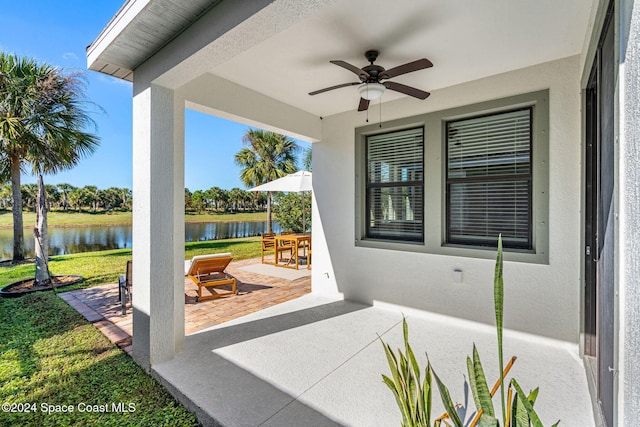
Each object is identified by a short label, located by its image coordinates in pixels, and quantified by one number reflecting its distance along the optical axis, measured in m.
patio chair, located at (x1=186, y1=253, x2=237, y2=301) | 5.26
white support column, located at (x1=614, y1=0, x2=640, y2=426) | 1.10
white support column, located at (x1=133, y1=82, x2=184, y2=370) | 3.02
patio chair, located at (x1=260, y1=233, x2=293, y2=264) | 8.66
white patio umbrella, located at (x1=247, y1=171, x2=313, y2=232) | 8.30
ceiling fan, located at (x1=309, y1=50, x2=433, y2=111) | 3.01
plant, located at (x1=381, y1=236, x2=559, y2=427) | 1.05
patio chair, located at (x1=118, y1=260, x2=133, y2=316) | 4.49
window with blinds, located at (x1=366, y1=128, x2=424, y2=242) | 4.73
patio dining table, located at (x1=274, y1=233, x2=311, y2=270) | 7.94
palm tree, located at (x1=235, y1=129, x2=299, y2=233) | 14.38
